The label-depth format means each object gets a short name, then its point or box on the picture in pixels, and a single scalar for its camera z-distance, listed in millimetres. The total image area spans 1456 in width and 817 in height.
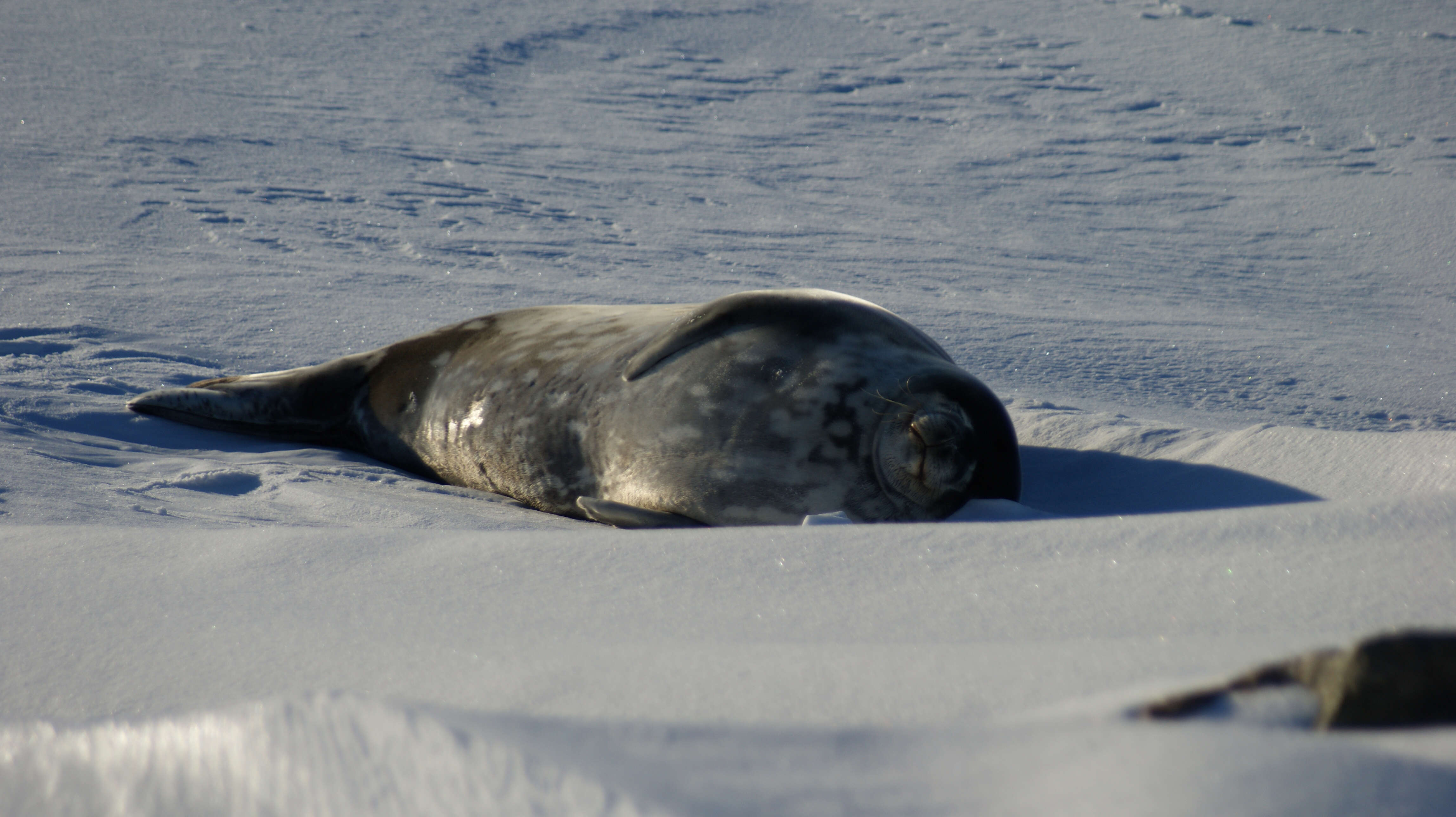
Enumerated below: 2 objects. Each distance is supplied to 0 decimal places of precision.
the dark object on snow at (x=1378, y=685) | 18786
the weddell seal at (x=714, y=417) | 36764
